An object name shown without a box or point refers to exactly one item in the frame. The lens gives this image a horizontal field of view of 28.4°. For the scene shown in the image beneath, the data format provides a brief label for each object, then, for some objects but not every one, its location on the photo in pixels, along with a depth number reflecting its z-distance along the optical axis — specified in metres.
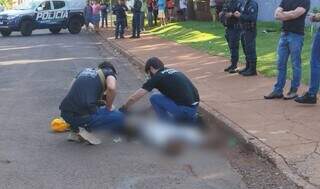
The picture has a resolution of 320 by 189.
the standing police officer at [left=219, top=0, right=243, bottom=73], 11.98
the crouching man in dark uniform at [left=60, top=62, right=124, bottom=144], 7.54
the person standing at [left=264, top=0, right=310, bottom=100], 8.80
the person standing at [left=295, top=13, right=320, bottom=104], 8.33
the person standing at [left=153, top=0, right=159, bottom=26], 30.88
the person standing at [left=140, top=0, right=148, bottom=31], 26.90
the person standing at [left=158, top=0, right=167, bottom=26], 29.30
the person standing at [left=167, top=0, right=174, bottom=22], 31.40
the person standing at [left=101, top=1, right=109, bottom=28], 34.31
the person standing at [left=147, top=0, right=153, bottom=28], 30.21
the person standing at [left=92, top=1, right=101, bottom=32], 31.57
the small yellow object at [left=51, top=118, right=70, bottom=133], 8.12
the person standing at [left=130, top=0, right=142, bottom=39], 24.17
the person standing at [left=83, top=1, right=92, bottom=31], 31.50
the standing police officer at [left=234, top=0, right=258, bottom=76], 11.24
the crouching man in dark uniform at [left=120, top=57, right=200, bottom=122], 7.68
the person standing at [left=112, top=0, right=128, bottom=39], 24.62
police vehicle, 30.19
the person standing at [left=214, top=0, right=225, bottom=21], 24.76
